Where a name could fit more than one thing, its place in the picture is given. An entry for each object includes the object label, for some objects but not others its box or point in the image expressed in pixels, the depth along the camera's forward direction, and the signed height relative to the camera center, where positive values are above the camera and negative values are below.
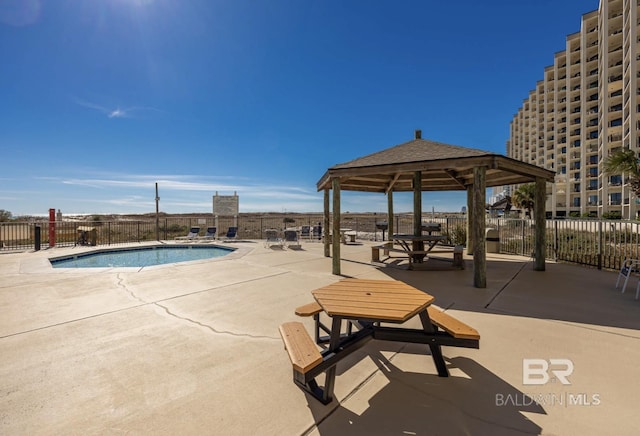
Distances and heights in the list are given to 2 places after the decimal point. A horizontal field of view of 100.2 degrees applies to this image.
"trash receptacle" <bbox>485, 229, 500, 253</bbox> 10.57 -0.87
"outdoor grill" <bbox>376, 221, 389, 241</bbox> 14.39 -0.38
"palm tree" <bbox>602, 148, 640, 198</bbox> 16.98 +3.21
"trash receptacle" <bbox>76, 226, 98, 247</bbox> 13.38 -0.76
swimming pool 10.23 -1.58
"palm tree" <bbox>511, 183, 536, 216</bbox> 35.34 +2.68
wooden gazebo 5.75 +1.25
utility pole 16.27 +0.31
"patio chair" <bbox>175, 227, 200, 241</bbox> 16.07 -0.88
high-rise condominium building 35.22 +18.18
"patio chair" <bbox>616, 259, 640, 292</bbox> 4.96 -1.05
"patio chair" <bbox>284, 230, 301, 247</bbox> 13.21 -0.84
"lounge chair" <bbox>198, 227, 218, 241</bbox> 16.19 -0.94
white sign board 16.84 +0.93
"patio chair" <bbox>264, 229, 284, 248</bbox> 13.34 -0.95
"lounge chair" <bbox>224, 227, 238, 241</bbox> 15.83 -0.91
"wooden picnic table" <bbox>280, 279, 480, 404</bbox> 2.19 -1.06
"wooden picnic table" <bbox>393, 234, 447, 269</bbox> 7.54 -0.88
